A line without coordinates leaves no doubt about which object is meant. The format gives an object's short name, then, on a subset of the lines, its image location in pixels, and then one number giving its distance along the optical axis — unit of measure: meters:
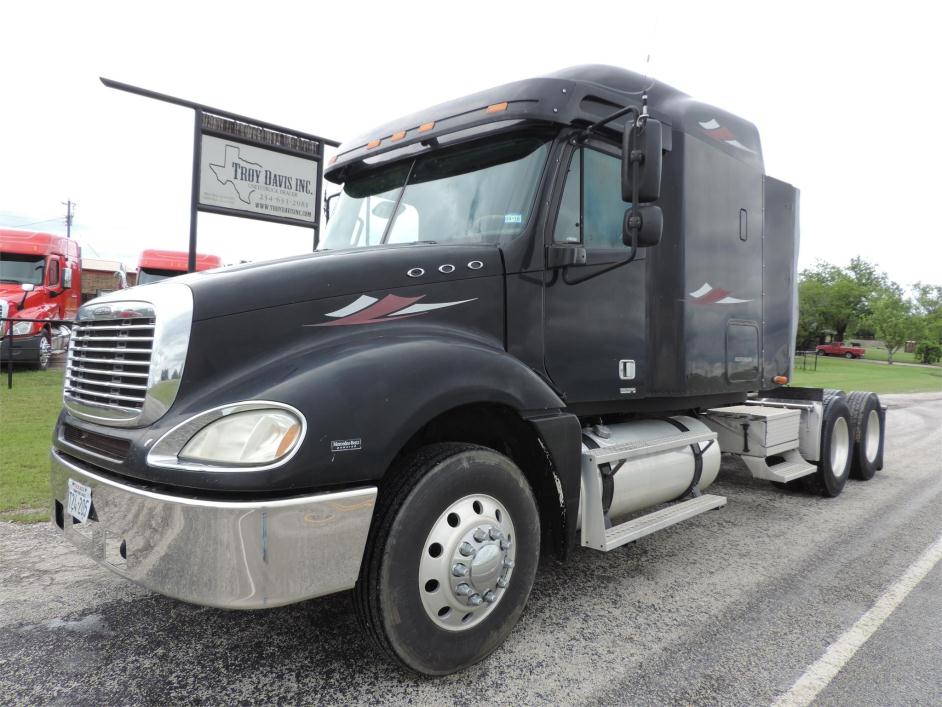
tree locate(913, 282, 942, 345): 63.39
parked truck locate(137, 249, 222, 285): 16.72
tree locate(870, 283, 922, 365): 52.91
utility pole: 42.03
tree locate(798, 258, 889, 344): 67.50
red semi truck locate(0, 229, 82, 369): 12.98
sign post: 7.68
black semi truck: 2.33
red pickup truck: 58.44
